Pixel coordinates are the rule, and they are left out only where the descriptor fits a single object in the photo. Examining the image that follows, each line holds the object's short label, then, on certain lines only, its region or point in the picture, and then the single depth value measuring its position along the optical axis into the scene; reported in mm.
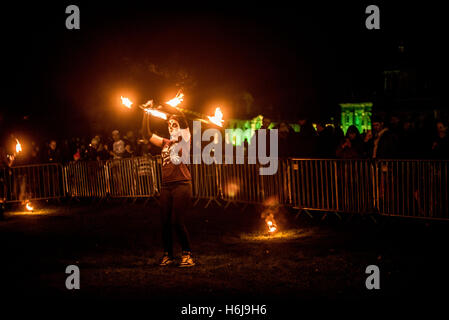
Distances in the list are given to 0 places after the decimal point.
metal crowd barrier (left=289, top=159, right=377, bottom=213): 11219
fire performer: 7707
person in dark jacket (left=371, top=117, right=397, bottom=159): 11492
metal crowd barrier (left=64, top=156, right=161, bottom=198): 16000
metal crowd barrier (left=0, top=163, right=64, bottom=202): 16922
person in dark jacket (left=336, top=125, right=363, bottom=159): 12695
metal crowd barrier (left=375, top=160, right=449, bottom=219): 10078
